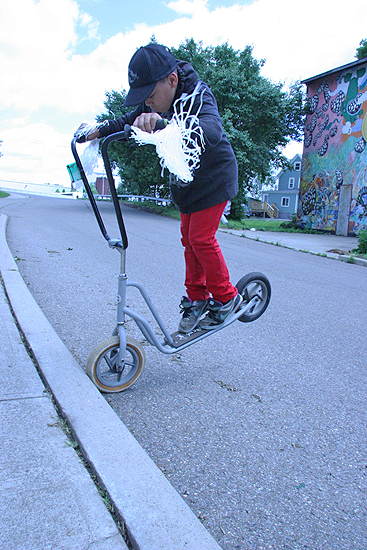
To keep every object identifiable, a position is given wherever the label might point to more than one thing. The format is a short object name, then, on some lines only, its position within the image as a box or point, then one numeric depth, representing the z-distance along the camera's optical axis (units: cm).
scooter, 238
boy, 219
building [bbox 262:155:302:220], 5147
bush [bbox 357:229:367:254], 1081
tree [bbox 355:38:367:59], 2581
